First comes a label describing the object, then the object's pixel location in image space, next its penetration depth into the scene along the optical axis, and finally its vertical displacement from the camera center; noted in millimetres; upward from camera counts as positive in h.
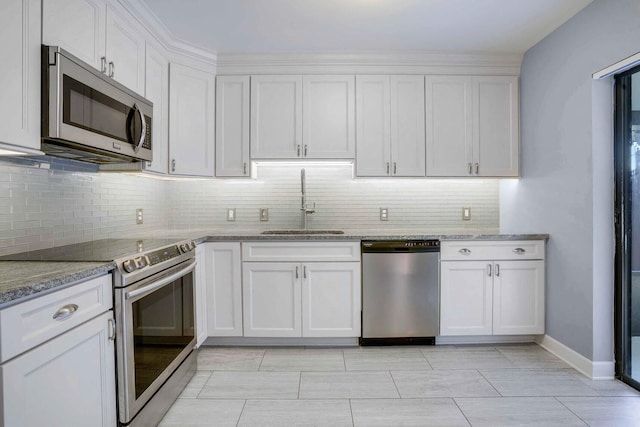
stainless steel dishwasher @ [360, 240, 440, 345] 2895 -565
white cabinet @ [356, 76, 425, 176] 3205 +793
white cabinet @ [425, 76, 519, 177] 3223 +795
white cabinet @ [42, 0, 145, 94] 1668 +958
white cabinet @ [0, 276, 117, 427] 1093 -521
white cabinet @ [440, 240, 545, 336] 2936 -554
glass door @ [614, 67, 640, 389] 2297 -71
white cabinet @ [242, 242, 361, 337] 2912 -561
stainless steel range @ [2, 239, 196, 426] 1640 -528
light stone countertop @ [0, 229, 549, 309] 1098 -211
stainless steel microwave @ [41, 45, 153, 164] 1555 +498
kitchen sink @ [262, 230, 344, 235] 3375 -138
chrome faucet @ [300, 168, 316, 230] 3420 +87
